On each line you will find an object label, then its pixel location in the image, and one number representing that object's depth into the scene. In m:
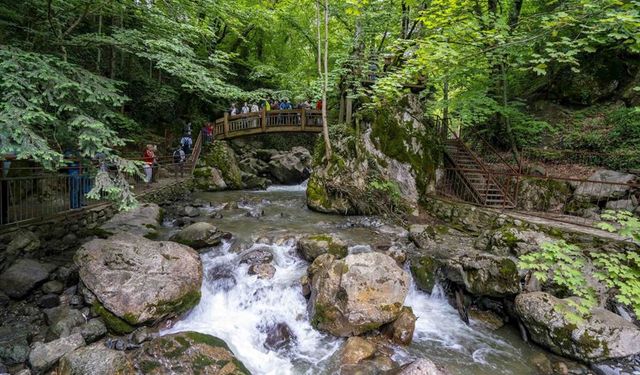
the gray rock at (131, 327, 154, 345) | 5.57
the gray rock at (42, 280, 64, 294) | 6.22
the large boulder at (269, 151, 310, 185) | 19.07
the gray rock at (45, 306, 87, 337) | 5.39
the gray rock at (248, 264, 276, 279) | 7.78
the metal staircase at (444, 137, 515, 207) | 11.16
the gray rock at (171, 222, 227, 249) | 8.71
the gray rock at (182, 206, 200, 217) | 11.65
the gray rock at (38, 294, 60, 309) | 5.96
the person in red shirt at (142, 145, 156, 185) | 12.30
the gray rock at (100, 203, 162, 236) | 8.99
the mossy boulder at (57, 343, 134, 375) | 4.56
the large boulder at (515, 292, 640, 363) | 5.75
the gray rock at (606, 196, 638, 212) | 9.35
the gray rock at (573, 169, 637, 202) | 9.80
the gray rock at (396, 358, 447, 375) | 4.91
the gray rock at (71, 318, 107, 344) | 5.42
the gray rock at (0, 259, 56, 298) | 5.98
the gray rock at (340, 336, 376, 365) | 5.56
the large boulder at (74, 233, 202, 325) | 5.86
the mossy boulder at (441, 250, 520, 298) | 6.98
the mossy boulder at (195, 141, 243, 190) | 17.17
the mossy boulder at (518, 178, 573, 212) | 10.77
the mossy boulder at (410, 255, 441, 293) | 7.89
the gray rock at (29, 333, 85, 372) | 4.80
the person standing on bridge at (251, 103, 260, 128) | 17.98
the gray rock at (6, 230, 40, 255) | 6.50
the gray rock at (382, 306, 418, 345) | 6.23
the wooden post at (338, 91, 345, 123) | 15.19
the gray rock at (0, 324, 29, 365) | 4.91
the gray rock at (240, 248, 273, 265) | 8.20
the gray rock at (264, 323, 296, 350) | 6.27
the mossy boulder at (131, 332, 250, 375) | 4.96
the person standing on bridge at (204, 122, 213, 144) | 18.00
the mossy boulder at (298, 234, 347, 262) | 8.39
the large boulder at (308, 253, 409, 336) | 6.18
